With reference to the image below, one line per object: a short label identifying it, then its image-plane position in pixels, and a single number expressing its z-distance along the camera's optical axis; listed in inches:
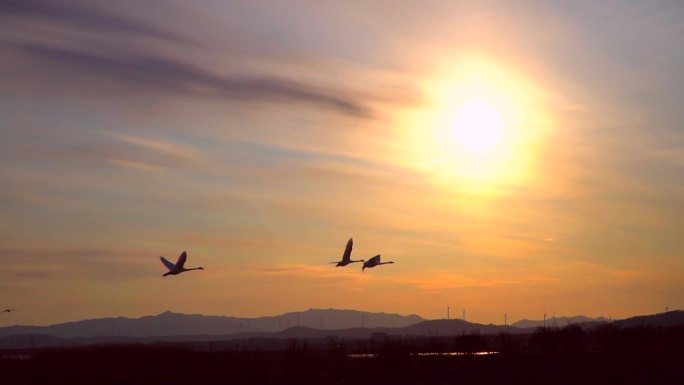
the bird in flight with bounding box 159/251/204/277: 2658.2
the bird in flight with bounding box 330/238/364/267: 2682.1
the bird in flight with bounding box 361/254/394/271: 2620.6
